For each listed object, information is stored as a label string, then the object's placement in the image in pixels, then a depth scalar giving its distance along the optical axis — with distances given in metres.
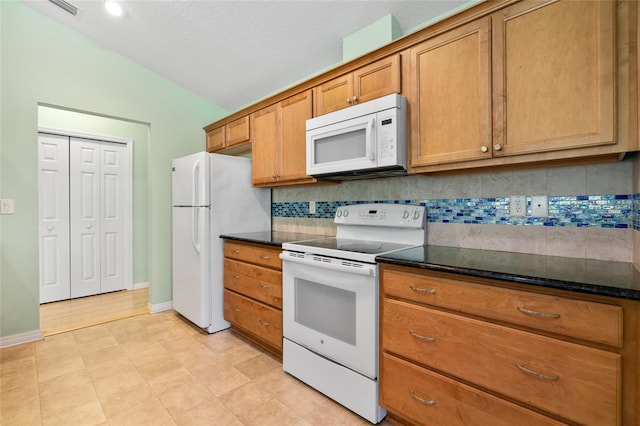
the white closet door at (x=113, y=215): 4.19
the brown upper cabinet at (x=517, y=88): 1.25
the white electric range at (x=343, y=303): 1.64
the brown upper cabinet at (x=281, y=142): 2.51
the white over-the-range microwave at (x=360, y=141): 1.81
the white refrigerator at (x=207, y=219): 2.82
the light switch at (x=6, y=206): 2.62
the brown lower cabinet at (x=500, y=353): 0.99
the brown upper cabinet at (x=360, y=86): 1.90
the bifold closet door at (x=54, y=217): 3.73
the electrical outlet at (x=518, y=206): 1.66
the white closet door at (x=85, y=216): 3.95
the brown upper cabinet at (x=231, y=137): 3.10
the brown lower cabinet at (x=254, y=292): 2.31
